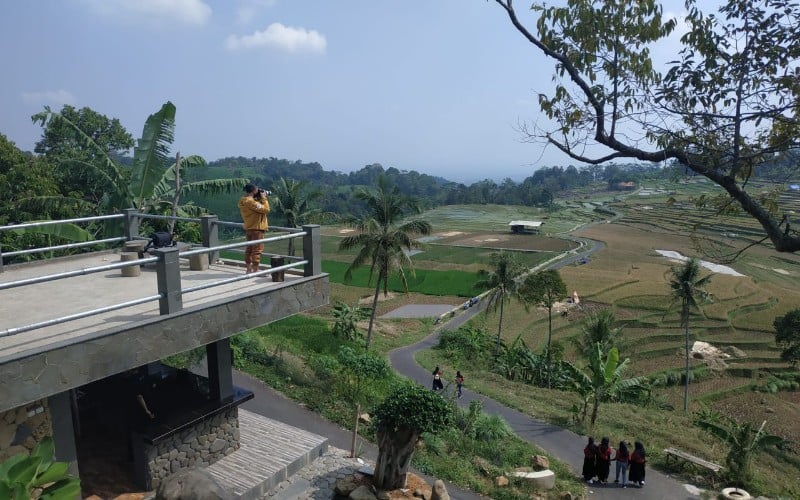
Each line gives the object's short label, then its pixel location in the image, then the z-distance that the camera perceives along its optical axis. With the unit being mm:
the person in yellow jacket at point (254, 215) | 8617
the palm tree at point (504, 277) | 32062
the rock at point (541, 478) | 11938
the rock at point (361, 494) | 9188
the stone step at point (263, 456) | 8875
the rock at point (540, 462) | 13203
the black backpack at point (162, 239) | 8938
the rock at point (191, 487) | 7185
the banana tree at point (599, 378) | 17484
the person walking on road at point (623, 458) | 12945
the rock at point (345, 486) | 9461
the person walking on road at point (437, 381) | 19531
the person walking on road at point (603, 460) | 13195
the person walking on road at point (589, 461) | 13383
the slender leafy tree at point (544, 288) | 29359
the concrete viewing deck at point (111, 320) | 5316
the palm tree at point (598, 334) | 23344
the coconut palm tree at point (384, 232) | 24422
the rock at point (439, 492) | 9508
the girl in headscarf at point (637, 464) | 13078
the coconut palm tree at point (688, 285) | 25703
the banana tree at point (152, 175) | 13578
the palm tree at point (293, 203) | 29688
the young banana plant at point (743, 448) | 13914
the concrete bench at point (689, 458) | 14141
